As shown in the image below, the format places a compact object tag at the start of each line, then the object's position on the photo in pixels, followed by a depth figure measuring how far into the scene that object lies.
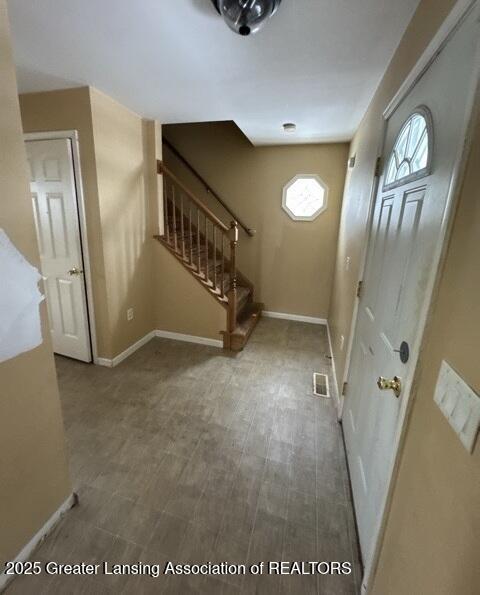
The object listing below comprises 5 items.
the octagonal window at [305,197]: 3.44
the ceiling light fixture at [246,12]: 1.09
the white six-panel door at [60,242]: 2.19
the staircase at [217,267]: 2.80
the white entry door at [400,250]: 0.78
